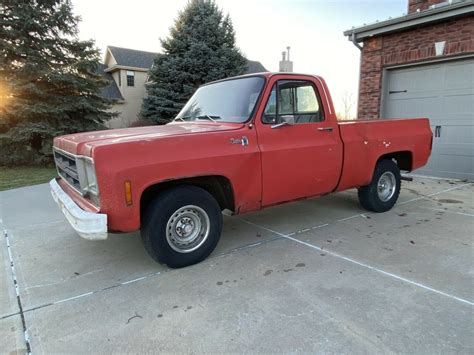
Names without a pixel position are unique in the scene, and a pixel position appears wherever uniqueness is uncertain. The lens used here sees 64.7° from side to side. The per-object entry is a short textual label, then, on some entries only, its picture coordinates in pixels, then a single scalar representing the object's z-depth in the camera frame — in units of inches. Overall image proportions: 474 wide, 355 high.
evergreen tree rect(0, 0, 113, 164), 510.0
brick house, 330.3
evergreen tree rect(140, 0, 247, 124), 667.4
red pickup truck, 131.9
